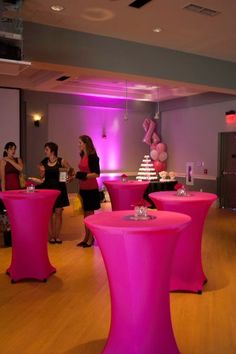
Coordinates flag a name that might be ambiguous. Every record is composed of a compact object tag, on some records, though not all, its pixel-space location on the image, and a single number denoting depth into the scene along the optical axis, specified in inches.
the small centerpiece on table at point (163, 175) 381.9
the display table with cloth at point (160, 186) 352.5
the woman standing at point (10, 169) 215.0
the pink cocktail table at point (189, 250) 144.5
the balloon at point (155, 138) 445.1
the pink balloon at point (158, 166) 430.3
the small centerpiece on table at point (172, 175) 383.2
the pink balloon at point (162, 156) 436.1
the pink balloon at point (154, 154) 436.1
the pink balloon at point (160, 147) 437.7
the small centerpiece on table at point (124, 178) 228.8
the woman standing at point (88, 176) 205.8
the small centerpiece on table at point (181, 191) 152.2
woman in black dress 215.0
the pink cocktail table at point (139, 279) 90.6
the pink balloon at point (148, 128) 445.1
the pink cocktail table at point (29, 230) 152.9
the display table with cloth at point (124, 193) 213.8
